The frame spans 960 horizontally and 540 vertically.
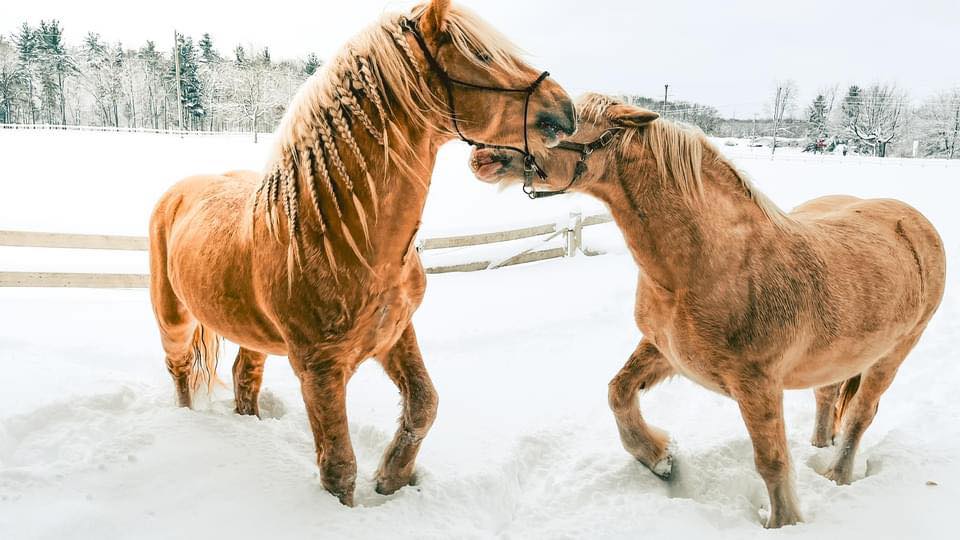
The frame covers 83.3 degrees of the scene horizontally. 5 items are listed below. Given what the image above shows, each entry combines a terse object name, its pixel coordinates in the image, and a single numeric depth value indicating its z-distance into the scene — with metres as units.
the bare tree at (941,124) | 37.72
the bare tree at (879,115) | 41.28
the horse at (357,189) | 1.86
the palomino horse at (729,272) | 2.17
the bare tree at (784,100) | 46.19
